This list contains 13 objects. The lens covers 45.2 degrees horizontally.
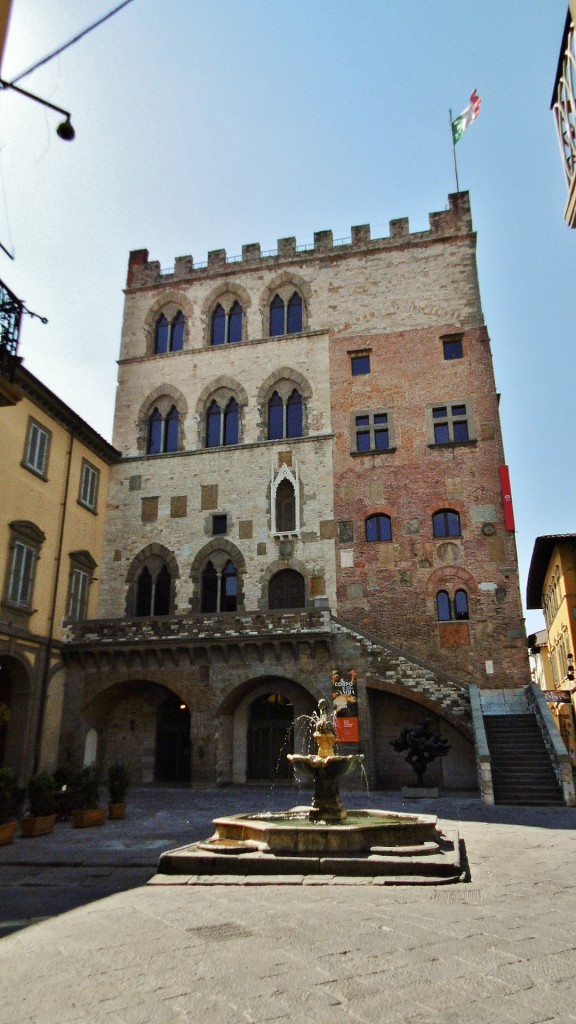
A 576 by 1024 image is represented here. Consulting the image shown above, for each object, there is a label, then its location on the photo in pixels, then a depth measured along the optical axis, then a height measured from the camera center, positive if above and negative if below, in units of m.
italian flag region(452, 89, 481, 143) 26.77 +23.76
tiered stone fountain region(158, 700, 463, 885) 8.66 -1.19
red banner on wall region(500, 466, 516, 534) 23.67 +8.37
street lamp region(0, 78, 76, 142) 7.04 +6.07
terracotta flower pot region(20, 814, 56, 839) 12.84 -1.17
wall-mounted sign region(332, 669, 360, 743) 20.95 +1.42
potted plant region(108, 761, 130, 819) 15.27 -0.67
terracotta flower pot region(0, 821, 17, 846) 11.93 -1.19
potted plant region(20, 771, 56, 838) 12.95 -0.83
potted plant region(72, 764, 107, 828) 13.92 -0.88
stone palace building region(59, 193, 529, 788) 22.42 +8.55
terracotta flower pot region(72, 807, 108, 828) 13.91 -1.13
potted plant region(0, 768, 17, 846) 12.04 -0.79
